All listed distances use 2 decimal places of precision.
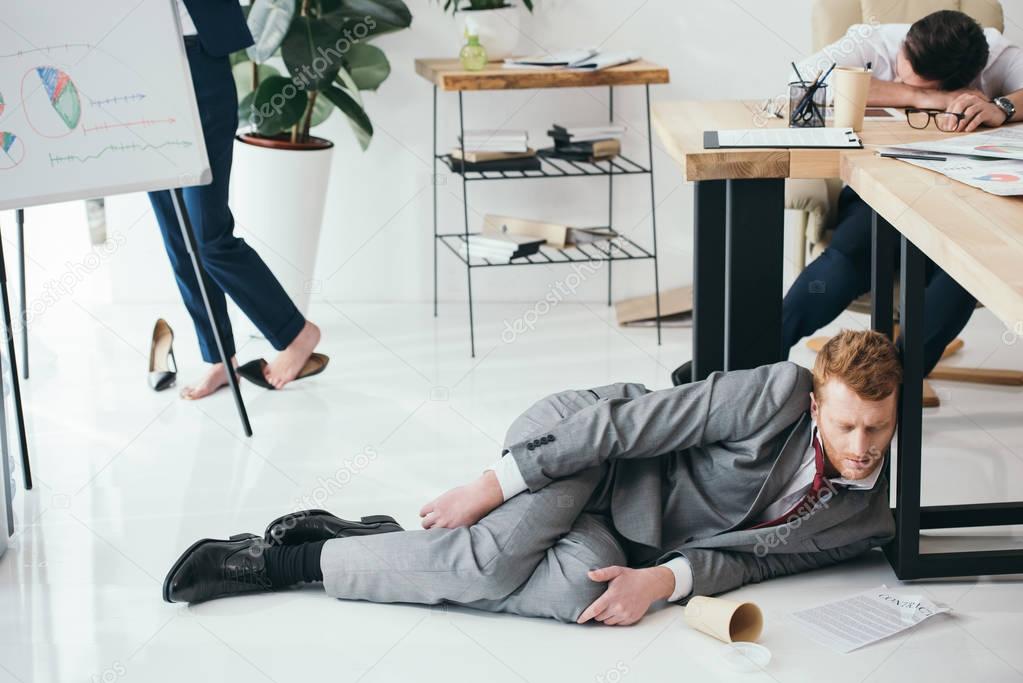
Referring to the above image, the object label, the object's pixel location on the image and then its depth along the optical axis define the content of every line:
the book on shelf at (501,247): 3.30
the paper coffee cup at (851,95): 2.18
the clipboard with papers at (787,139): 2.03
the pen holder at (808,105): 2.22
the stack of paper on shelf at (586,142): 3.38
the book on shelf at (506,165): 3.31
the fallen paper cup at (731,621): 1.78
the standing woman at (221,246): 2.57
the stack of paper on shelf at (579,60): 3.14
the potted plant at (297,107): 3.07
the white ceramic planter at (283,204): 3.24
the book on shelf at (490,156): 3.32
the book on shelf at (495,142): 3.33
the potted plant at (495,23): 3.30
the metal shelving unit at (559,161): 3.13
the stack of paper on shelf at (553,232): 3.37
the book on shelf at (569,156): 3.38
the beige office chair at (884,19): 2.89
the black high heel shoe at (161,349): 3.05
